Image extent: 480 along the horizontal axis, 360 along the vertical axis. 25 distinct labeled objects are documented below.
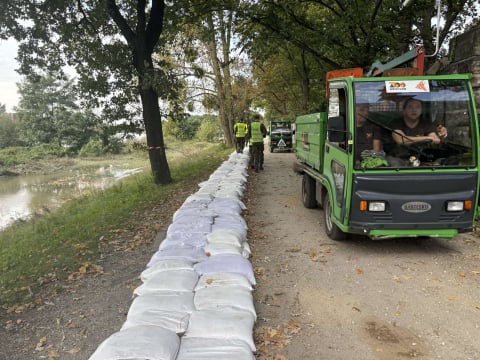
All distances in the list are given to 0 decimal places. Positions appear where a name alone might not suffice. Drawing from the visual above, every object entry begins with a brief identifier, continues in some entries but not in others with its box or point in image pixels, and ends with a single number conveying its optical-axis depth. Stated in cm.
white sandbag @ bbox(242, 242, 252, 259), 502
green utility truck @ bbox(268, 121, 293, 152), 2350
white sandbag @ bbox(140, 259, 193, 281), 422
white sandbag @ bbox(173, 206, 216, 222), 623
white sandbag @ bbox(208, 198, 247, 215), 643
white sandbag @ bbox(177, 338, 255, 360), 275
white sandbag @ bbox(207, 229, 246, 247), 507
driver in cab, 508
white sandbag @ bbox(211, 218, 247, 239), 551
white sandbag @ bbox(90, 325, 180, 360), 265
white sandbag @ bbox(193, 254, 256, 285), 418
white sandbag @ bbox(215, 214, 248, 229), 593
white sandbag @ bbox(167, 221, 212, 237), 548
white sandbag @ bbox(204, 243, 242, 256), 474
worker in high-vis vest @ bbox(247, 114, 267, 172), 1324
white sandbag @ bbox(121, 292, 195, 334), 312
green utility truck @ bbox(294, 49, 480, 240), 489
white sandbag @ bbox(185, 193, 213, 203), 728
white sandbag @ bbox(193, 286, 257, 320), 346
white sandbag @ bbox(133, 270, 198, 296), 376
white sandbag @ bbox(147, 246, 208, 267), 452
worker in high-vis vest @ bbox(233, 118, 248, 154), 1545
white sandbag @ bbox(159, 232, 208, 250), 503
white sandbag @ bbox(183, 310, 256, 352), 302
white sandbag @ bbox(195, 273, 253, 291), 387
